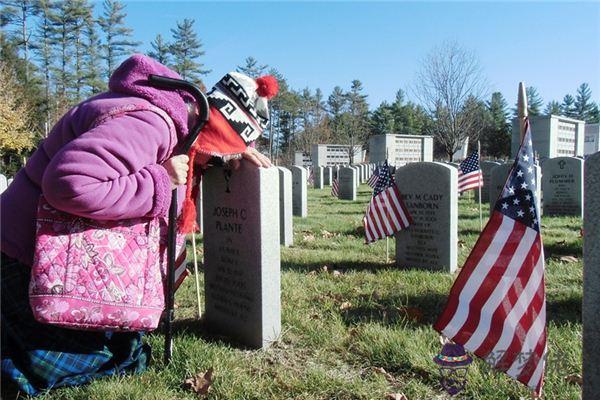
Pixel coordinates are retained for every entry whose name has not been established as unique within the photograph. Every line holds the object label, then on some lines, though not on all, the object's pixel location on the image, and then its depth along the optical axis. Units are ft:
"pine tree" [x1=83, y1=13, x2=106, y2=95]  153.69
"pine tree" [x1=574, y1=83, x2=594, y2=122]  293.02
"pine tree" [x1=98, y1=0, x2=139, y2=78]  161.79
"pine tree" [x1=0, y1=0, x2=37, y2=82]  140.38
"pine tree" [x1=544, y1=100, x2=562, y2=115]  298.76
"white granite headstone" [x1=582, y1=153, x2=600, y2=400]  6.38
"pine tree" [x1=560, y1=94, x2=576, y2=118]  297.12
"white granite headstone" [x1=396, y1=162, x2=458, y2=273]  19.51
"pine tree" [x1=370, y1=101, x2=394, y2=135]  266.98
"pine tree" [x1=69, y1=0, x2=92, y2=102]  149.48
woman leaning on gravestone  7.19
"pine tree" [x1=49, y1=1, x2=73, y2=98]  148.46
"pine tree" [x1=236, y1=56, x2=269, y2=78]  203.06
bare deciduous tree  112.57
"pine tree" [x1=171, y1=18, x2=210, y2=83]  173.19
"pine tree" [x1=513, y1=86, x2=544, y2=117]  263.37
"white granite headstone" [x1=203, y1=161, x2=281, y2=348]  11.48
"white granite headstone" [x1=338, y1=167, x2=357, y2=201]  60.18
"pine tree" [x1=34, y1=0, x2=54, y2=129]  146.41
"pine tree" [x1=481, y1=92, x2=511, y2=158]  223.59
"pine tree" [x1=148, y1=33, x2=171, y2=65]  170.91
